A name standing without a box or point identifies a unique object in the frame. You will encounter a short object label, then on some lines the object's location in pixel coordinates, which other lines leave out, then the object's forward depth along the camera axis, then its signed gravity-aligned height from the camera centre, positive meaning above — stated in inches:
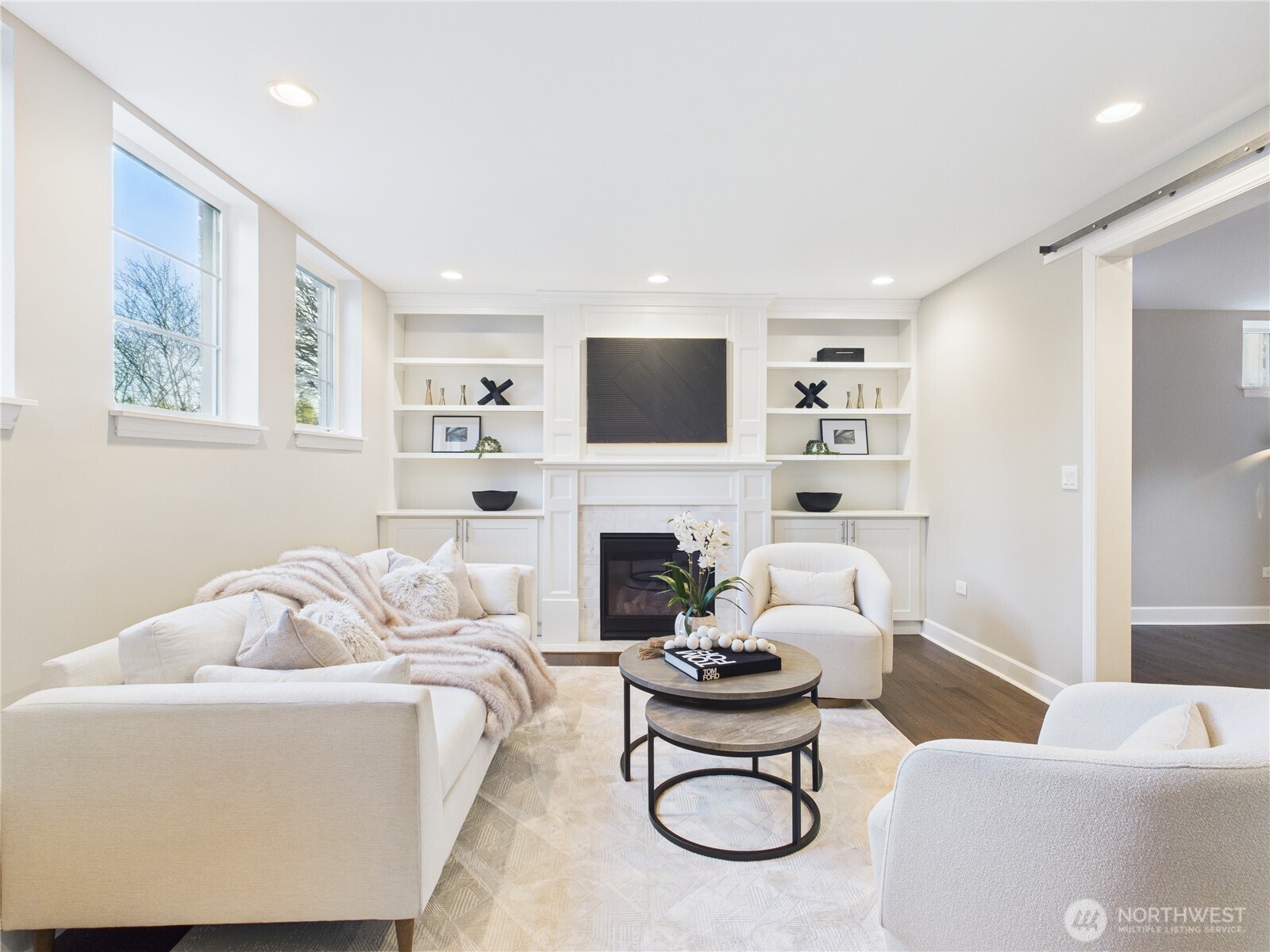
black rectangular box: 186.7 +38.3
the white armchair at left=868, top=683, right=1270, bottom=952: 36.9 -23.4
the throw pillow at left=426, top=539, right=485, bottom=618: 122.6 -20.6
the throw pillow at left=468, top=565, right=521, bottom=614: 127.7 -23.3
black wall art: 178.1 +25.9
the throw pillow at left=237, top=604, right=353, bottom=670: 67.7 -19.0
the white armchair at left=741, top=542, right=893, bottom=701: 121.1 -30.7
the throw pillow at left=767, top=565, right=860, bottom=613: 135.1 -24.5
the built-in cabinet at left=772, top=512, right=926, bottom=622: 180.5 -18.7
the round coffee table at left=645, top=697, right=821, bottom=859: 72.5 -31.7
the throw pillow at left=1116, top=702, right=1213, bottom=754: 44.6 -19.1
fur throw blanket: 85.8 -26.5
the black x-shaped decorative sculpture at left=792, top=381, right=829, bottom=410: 188.9 +25.9
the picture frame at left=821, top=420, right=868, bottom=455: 192.9 +13.5
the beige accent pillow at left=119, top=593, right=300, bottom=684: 63.4 -18.3
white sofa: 54.6 -29.8
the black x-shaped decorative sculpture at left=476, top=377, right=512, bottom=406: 182.4 +25.6
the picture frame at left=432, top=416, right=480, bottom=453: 185.9 +13.4
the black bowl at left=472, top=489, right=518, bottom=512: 178.2 -6.4
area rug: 62.5 -46.9
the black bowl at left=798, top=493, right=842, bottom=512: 182.1 -6.6
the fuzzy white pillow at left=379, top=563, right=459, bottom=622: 113.6 -21.9
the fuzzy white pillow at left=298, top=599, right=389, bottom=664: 80.6 -20.3
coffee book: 87.6 -27.2
